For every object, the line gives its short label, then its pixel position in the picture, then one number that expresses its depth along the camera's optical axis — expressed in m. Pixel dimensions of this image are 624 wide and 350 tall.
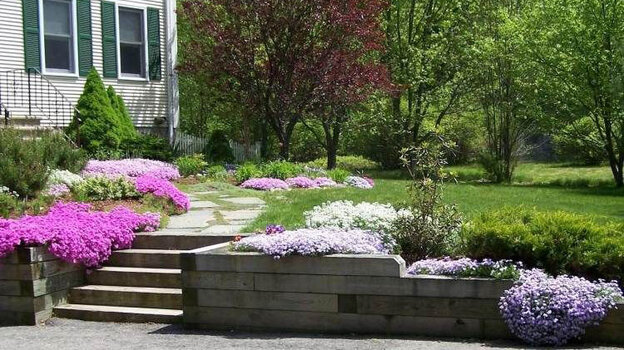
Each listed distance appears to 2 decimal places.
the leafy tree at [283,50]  14.67
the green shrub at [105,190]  8.63
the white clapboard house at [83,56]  14.70
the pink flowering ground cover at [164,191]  8.69
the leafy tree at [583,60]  17.06
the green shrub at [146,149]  14.38
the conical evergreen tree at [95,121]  14.30
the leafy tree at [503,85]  19.22
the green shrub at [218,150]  16.42
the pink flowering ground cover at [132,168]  11.69
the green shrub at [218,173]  12.99
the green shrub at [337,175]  13.83
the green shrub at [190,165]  13.34
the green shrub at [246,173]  12.59
